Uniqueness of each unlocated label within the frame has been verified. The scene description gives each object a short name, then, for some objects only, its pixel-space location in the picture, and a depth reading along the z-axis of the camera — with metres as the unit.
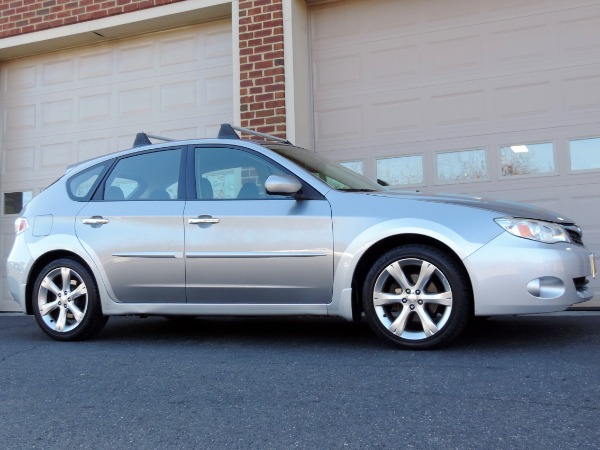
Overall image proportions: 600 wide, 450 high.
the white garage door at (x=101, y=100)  8.70
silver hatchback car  4.21
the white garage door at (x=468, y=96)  6.98
